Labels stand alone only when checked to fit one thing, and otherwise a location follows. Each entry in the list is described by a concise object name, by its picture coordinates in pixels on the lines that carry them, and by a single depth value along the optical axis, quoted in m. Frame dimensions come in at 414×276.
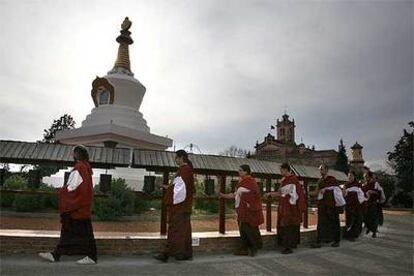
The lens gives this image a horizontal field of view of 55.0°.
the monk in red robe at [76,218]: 5.80
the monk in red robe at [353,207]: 9.78
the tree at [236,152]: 72.79
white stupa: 15.30
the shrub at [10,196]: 11.01
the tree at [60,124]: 41.88
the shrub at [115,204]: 10.30
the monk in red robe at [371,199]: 10.87
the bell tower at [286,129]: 91.31
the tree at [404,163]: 34.88
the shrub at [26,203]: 10.82
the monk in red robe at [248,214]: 7.02
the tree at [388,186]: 35.00
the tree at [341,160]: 55.62
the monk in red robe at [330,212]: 8.41
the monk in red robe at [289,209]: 7.55
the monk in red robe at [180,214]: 6.22
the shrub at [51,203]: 11.16
